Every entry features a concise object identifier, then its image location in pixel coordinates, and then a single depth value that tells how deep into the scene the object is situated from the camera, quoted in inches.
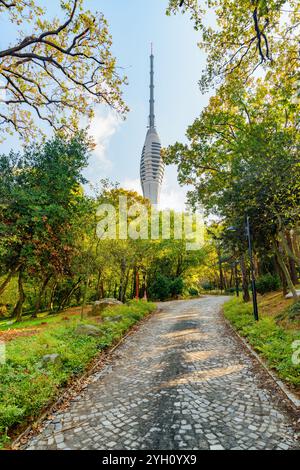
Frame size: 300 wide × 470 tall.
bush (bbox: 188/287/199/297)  1385.3
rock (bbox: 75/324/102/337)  410.3
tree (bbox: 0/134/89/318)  419.2
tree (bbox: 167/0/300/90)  261.3
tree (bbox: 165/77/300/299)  348.8
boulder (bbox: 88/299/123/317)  706.8
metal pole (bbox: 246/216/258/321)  454.0
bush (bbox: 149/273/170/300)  1232.2
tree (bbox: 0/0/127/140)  327.3
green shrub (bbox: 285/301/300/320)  371.0
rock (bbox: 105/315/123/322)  542.2
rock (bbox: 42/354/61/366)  265.3
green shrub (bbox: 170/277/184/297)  1267.2
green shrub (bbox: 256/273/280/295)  774.5
